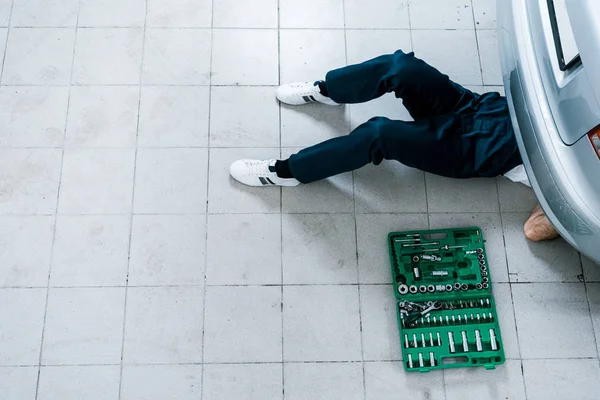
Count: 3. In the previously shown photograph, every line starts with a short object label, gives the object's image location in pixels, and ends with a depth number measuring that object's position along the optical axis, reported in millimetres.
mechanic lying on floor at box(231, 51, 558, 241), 2303
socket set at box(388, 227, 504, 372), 2432
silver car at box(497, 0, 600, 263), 1646
